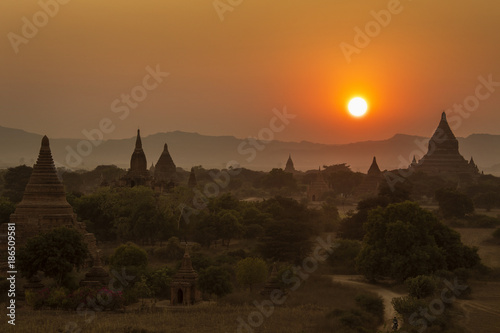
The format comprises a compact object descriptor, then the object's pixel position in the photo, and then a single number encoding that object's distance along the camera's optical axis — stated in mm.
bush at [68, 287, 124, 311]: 34438
